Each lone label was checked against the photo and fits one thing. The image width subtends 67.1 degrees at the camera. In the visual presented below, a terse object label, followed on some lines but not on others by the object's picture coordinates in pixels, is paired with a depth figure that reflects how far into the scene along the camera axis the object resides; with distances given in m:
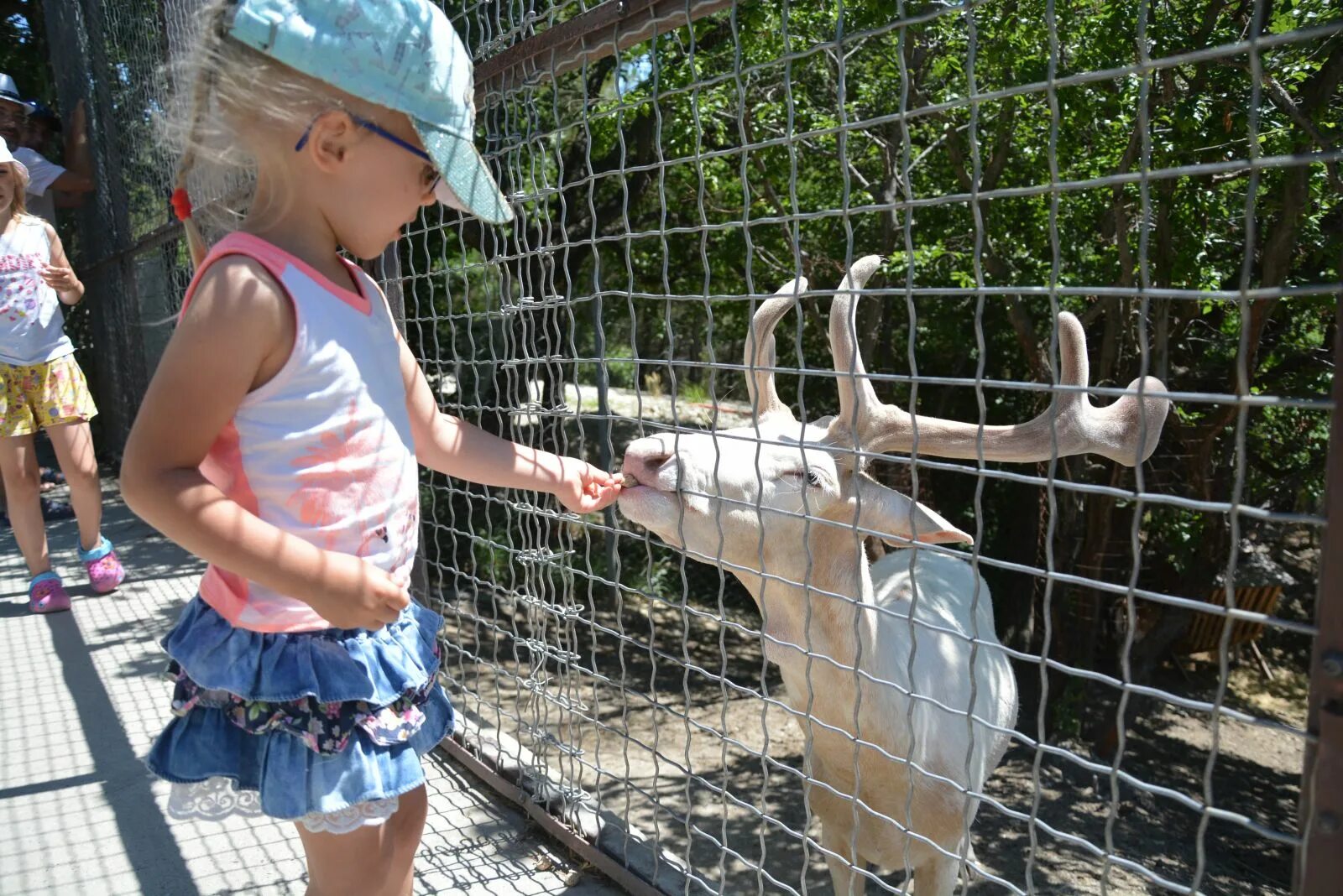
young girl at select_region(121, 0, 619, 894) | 1.42
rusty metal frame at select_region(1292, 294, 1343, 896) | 1.15
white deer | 2.11
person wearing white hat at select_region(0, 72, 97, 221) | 5.68
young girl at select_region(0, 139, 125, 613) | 4.38
